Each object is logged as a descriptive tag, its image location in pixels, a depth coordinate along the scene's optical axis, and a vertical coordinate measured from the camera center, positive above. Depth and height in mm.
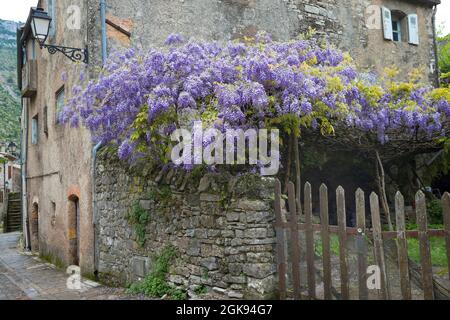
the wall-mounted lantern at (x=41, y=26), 7712 +3180
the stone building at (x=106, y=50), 8039 +3389
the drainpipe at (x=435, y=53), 12820 +3941
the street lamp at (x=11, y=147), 24164 +3190
